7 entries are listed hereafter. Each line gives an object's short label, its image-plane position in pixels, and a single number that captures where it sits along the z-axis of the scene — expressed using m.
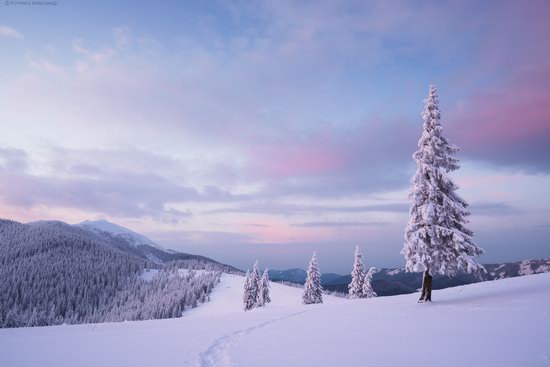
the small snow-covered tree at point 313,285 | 62.60
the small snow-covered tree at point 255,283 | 77.25
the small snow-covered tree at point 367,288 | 58.66
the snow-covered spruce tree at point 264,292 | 73.81
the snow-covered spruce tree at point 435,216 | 23.78
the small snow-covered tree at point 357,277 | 59.75
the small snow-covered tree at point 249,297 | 77.06
